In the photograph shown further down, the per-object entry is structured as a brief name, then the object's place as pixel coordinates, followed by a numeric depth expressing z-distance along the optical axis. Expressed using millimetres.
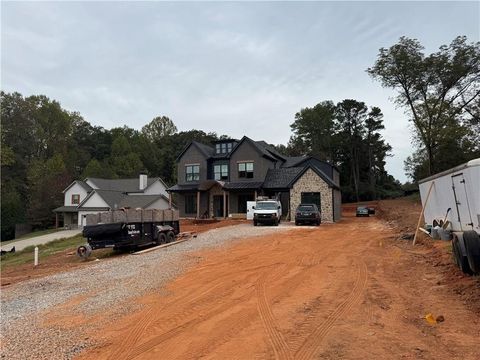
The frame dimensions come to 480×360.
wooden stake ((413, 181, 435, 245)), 12742
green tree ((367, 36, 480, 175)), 44031
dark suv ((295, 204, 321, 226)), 29281
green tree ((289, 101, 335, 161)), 83938
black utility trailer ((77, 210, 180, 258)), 17312
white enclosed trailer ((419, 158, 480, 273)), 8359
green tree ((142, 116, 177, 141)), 100938
